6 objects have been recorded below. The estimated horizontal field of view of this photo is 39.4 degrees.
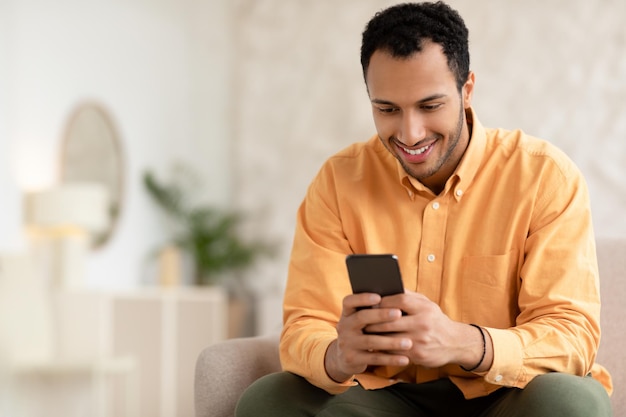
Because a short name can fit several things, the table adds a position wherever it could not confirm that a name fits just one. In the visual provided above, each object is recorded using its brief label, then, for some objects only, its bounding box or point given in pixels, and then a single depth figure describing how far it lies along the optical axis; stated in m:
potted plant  5.60
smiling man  1.53
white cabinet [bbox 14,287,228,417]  4.58
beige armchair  1.83
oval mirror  4.93
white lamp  4.46
